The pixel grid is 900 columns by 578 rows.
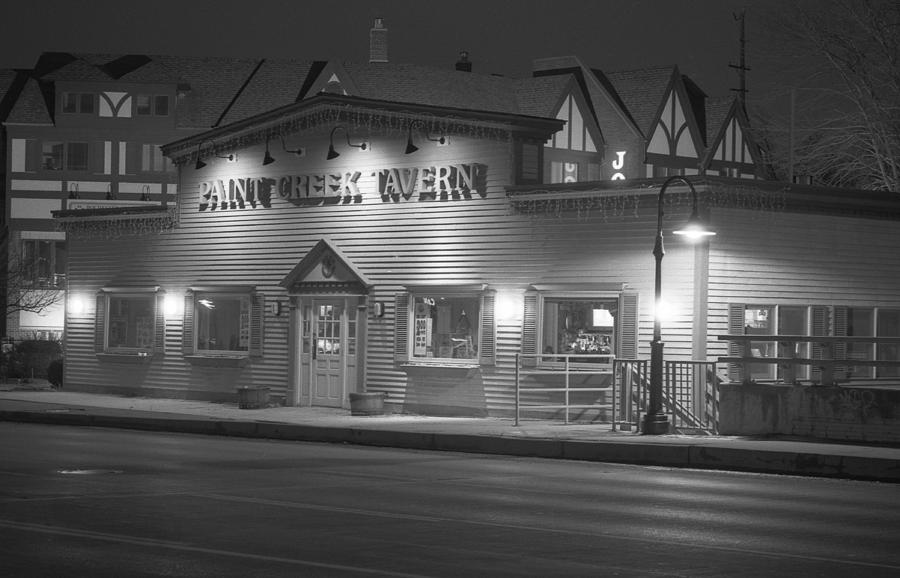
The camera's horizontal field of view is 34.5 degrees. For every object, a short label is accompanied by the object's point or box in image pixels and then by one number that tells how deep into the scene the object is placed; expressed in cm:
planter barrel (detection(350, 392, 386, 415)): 2755
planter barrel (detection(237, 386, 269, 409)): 2950
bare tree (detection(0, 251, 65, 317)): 5178
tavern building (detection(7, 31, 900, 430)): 2466
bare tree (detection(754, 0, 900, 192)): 3694
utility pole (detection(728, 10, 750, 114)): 6353
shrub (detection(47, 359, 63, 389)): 3694
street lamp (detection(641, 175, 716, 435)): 2227
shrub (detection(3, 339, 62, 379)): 4338
